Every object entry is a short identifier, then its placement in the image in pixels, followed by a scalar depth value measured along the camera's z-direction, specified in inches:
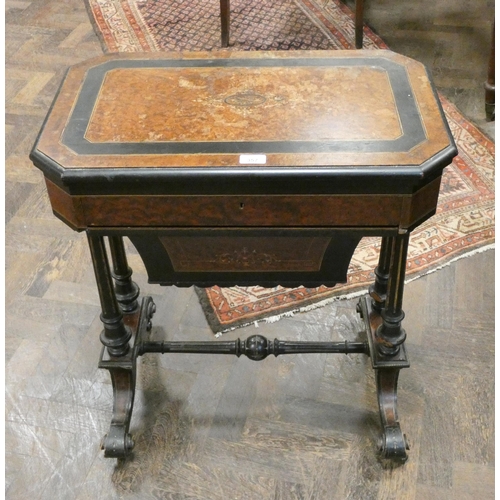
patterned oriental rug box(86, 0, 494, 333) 91.7
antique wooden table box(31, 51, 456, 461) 54.8
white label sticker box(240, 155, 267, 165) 54.6
